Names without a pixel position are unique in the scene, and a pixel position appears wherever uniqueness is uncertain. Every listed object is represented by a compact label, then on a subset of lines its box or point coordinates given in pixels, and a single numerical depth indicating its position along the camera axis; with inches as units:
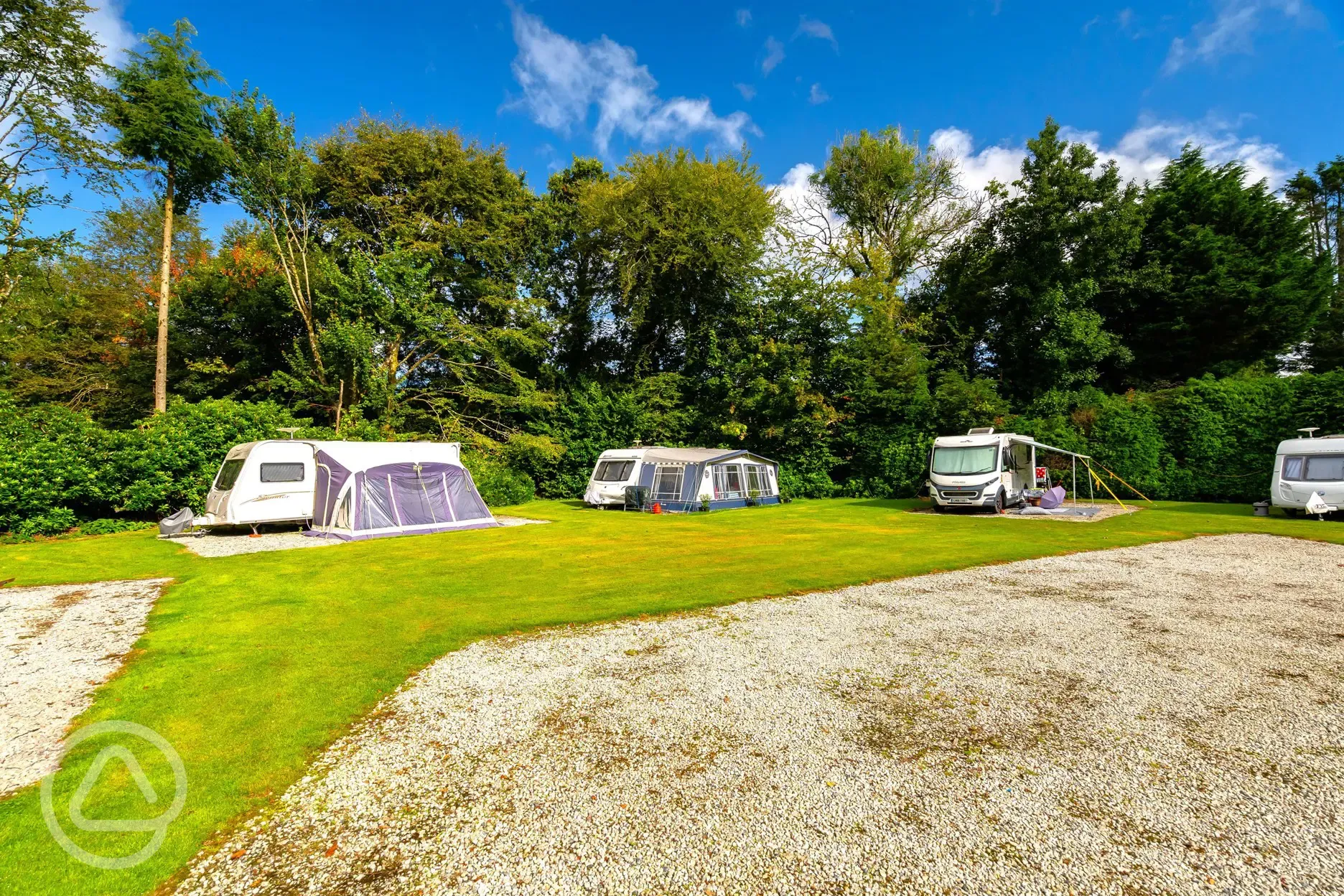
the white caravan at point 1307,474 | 484.4
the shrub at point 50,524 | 447.5
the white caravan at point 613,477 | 720.3
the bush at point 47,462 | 441.4
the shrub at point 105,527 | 486.9
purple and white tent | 480.4
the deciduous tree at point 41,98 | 556.7
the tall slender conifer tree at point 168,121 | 633.6
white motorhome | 603.2
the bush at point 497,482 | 766.5
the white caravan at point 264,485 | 469.4
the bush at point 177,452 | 503.5
